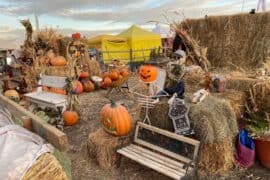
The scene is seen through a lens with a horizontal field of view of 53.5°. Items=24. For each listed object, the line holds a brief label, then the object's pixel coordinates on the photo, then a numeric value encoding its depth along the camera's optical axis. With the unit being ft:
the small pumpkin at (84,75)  26.27
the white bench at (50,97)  16.99
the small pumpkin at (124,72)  27.07
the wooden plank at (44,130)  4.83
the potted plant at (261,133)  10.97
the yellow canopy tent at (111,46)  49.29
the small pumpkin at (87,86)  25.64
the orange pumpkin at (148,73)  11.64
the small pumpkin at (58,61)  25.39
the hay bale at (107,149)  11.34
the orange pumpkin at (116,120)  11.48
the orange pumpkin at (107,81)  25.49
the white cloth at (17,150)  4.20
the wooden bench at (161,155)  9.31
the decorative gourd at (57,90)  19.60
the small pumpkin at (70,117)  16.24
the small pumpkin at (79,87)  24.01
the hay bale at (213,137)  10.30
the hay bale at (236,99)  13.07
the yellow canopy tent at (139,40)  51.49
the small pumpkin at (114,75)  26.40
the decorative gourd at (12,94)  20.93
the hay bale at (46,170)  4.26
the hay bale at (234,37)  22.56
